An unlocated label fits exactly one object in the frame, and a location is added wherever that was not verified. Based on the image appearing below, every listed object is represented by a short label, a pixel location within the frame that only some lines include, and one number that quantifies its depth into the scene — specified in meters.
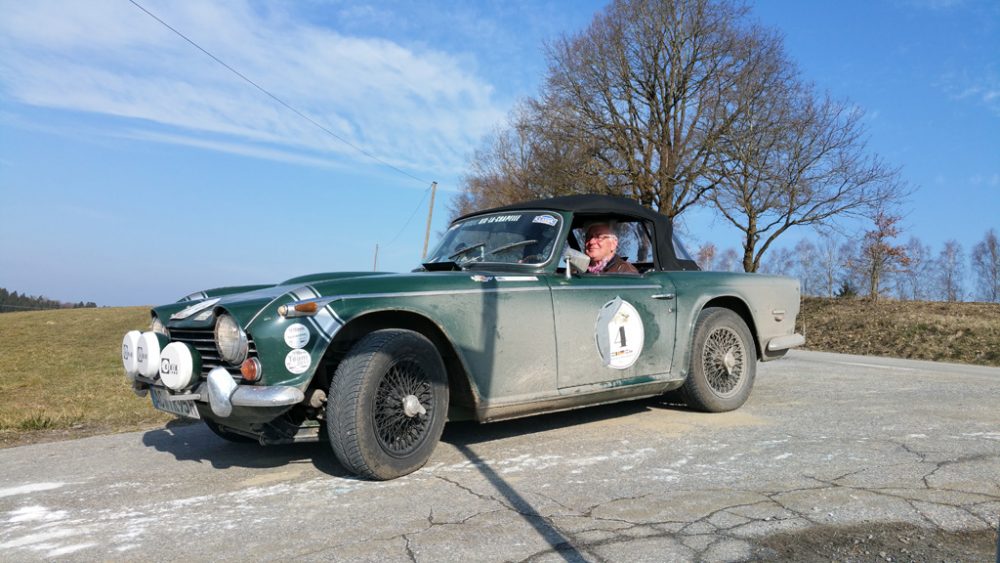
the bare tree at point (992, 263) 51.25
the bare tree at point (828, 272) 45.23
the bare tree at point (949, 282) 57.04
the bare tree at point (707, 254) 37.94
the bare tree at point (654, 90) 22.80
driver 5.20
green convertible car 3.38
